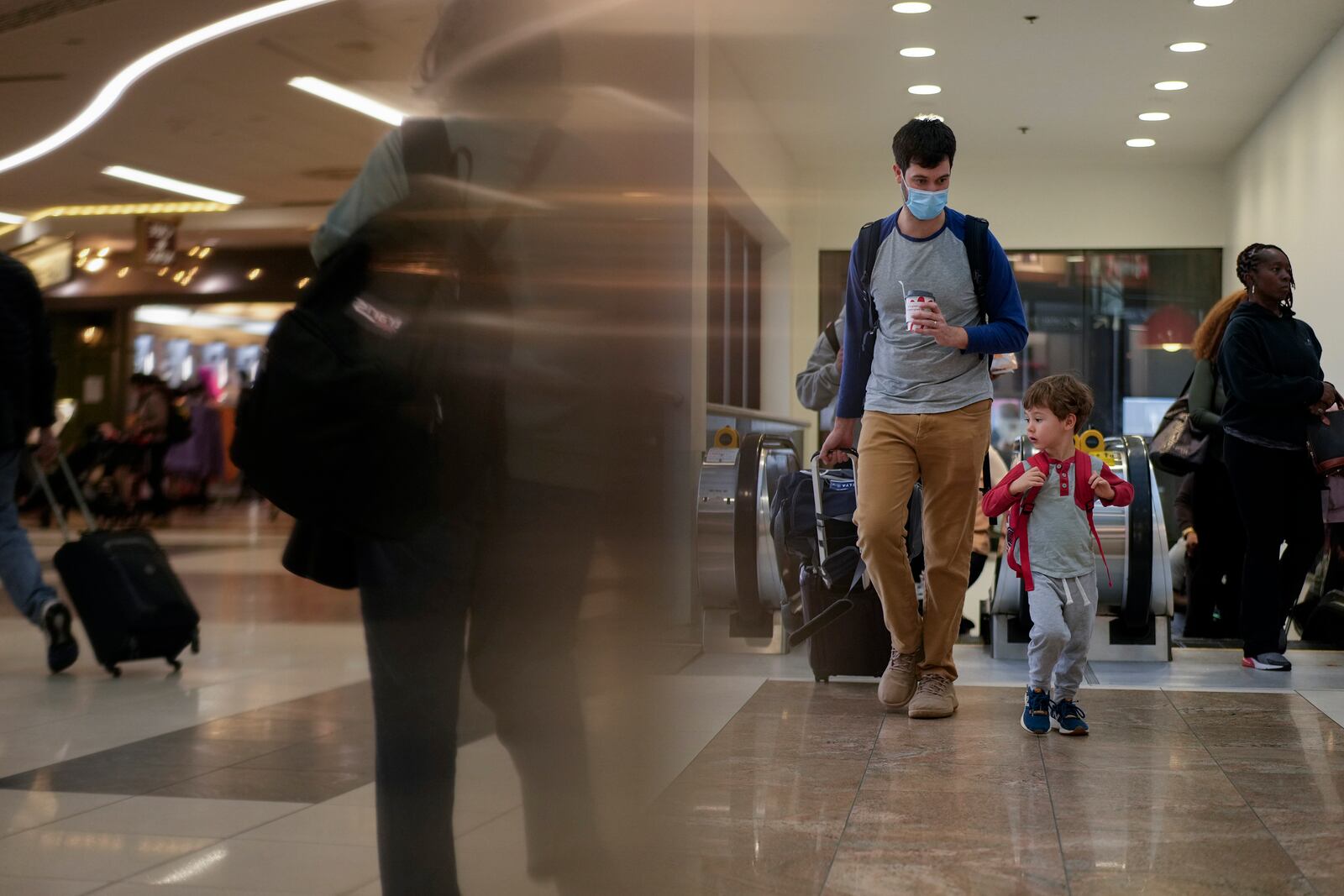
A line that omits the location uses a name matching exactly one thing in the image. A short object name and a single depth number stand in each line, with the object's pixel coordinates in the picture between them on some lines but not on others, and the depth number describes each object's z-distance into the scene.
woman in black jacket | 4.46
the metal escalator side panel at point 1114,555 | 4.99
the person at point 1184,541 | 6.00
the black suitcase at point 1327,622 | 5.20
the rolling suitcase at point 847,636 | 4.25
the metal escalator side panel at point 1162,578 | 4.96
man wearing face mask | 3.54
